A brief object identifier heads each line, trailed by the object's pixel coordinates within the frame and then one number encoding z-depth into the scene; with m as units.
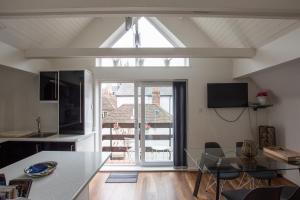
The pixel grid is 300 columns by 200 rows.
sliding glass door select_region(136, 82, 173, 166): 5.29
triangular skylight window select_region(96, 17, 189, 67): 5.14
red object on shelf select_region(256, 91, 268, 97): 4.67
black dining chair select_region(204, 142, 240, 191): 3.20
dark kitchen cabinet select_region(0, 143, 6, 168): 4.00
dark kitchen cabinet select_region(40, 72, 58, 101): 4.50
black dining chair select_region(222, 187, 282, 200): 2.09
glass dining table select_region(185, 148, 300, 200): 2.84
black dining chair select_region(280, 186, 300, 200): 2.28
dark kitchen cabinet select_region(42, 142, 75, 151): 3.95
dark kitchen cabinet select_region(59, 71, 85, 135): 4.44
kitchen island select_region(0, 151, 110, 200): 1.57
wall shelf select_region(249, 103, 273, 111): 4.81
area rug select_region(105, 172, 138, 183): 4.47
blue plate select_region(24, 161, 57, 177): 1.89
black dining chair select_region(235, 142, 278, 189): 3.29
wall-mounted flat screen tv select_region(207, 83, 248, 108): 5.02
